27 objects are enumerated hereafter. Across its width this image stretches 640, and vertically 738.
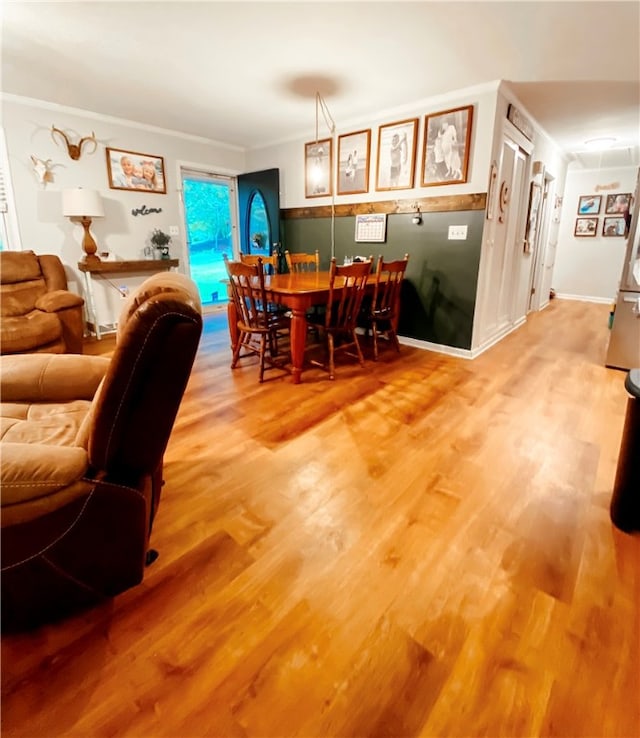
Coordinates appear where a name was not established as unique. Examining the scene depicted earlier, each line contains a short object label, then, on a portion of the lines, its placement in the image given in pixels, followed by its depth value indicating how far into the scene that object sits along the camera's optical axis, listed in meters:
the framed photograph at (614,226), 6.55
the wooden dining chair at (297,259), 4.32
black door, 5.21
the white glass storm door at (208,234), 6.87
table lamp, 3.84
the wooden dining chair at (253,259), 3.98
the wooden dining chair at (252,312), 2.86
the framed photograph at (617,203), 6.43
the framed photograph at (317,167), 4.52
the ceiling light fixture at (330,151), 3.97
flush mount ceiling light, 4.81
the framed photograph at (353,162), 4.15
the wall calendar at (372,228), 4.16
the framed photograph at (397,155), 3.76
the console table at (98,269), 4.20
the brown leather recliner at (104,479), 0.98
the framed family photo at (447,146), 3.40
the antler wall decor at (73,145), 3.94
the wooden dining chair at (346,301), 2.91
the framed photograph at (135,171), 4.40
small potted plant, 4.81
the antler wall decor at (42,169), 3.84
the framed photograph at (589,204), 6.72
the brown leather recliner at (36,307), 3.00
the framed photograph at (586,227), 6.80
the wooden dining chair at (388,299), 3.39
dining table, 2.84
